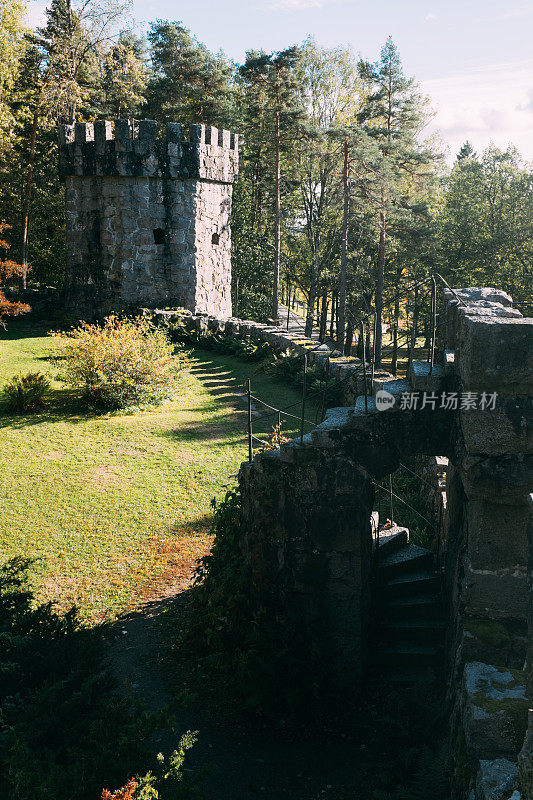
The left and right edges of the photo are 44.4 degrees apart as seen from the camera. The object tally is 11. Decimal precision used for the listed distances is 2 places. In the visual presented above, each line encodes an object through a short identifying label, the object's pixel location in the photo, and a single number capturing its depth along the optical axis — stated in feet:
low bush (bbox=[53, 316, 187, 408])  43.39
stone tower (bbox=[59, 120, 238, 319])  64.69
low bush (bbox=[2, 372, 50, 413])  41.88
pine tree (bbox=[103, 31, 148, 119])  93.76
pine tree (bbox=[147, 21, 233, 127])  101.55
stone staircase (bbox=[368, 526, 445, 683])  21.88
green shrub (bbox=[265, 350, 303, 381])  48.98
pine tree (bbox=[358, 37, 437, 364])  76.89
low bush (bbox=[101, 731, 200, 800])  13.03
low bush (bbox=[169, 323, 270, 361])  55.62
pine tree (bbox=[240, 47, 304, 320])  83.87
